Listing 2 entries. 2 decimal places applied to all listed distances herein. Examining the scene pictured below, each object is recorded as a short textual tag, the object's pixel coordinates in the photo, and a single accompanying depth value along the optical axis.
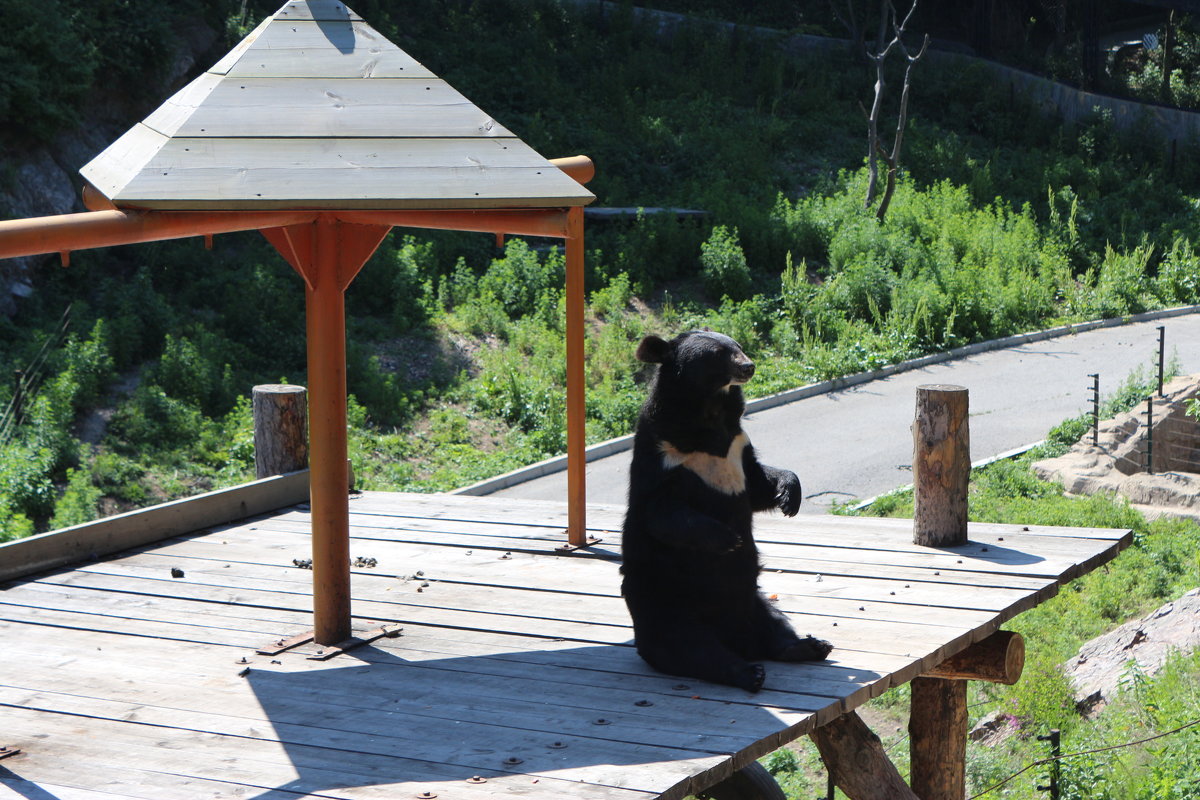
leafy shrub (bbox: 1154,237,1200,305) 18.34
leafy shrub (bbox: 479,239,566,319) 16.41
